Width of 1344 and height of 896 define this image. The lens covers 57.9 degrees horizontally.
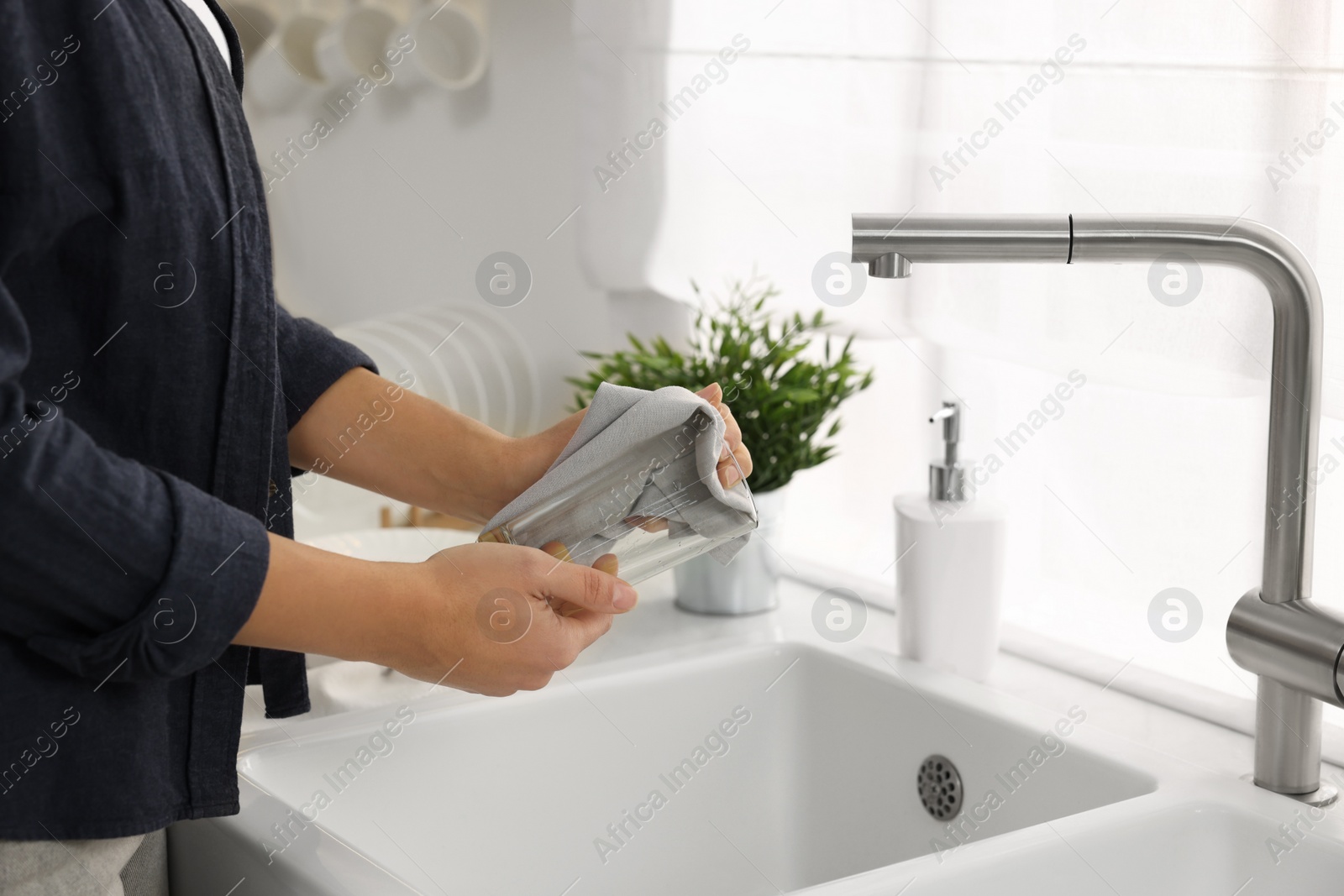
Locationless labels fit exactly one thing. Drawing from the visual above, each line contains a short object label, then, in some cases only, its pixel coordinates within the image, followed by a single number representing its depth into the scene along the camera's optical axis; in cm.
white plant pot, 107
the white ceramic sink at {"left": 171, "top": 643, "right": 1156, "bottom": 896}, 80
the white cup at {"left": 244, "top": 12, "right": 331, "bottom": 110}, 135
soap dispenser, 91
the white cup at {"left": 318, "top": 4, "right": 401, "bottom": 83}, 135
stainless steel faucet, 64
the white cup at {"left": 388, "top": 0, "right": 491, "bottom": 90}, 138
